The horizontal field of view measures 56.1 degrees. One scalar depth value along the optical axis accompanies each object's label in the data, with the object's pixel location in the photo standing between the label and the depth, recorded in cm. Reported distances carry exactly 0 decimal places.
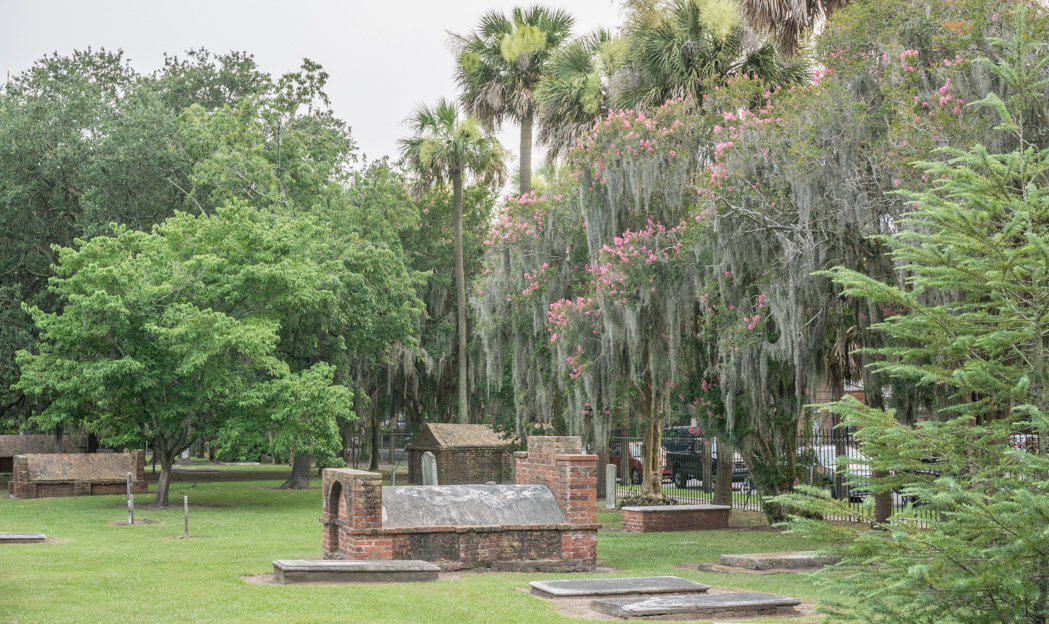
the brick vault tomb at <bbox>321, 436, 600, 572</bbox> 1281
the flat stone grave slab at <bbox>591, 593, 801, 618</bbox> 963
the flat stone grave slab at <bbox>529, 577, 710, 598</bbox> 1070
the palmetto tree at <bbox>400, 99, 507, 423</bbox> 3131
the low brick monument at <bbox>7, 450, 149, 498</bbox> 2697
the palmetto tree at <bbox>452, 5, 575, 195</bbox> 2833
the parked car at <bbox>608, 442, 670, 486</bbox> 3173
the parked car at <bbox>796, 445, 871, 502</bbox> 1953
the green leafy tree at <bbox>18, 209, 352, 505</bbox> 2266
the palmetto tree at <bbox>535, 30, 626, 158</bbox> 2341
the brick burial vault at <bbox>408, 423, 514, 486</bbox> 3012
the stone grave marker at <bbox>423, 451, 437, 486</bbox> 2194
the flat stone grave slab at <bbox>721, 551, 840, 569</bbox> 1330
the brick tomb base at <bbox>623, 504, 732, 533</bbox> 1900
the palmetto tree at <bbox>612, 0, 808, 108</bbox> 1903
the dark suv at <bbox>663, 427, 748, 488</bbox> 2919
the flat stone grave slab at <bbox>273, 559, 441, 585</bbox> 1155
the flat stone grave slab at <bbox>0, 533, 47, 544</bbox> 1575
